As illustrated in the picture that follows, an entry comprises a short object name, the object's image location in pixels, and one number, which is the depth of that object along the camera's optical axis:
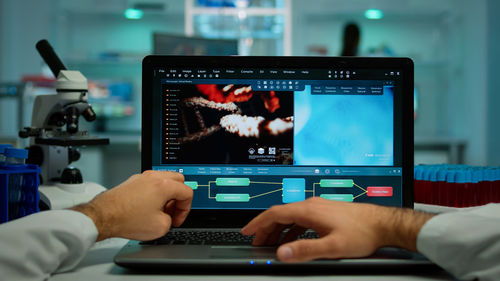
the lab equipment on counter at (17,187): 0.78
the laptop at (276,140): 0.89
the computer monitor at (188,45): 1.82
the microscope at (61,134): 1.11
